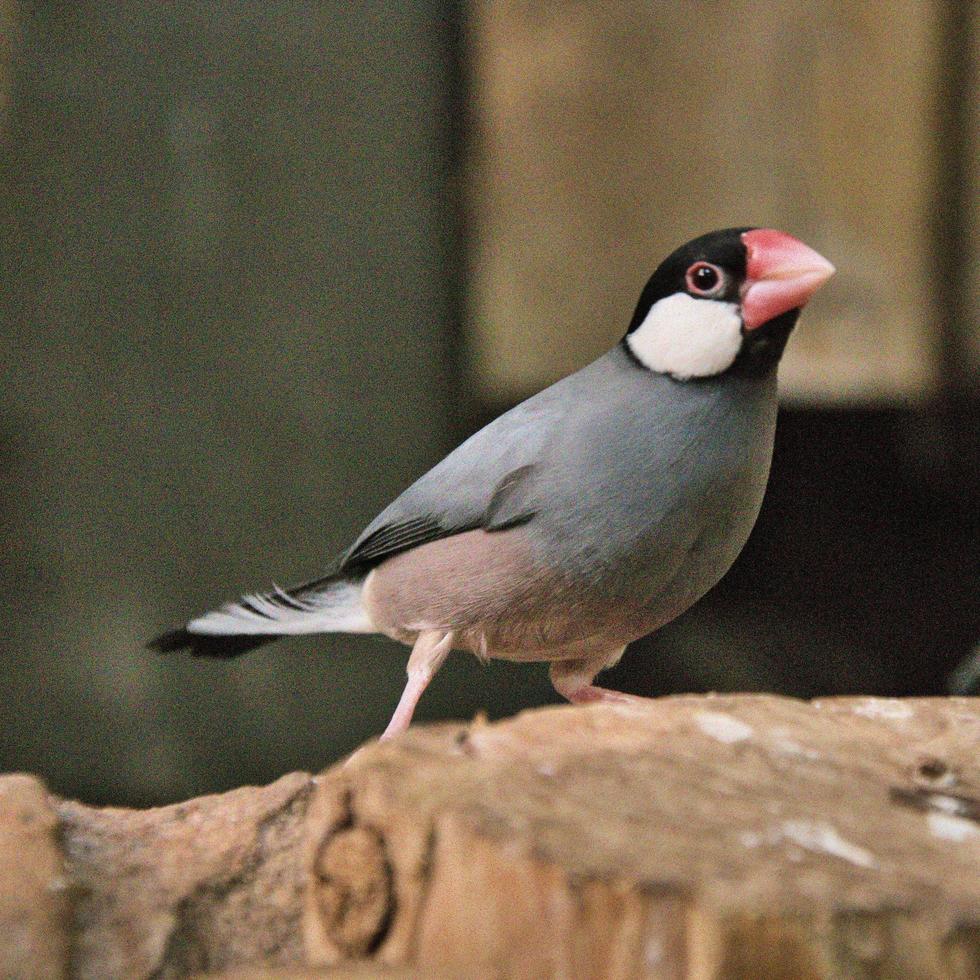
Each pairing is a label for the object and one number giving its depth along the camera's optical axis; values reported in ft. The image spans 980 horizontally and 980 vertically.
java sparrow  9.67
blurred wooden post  10.27
